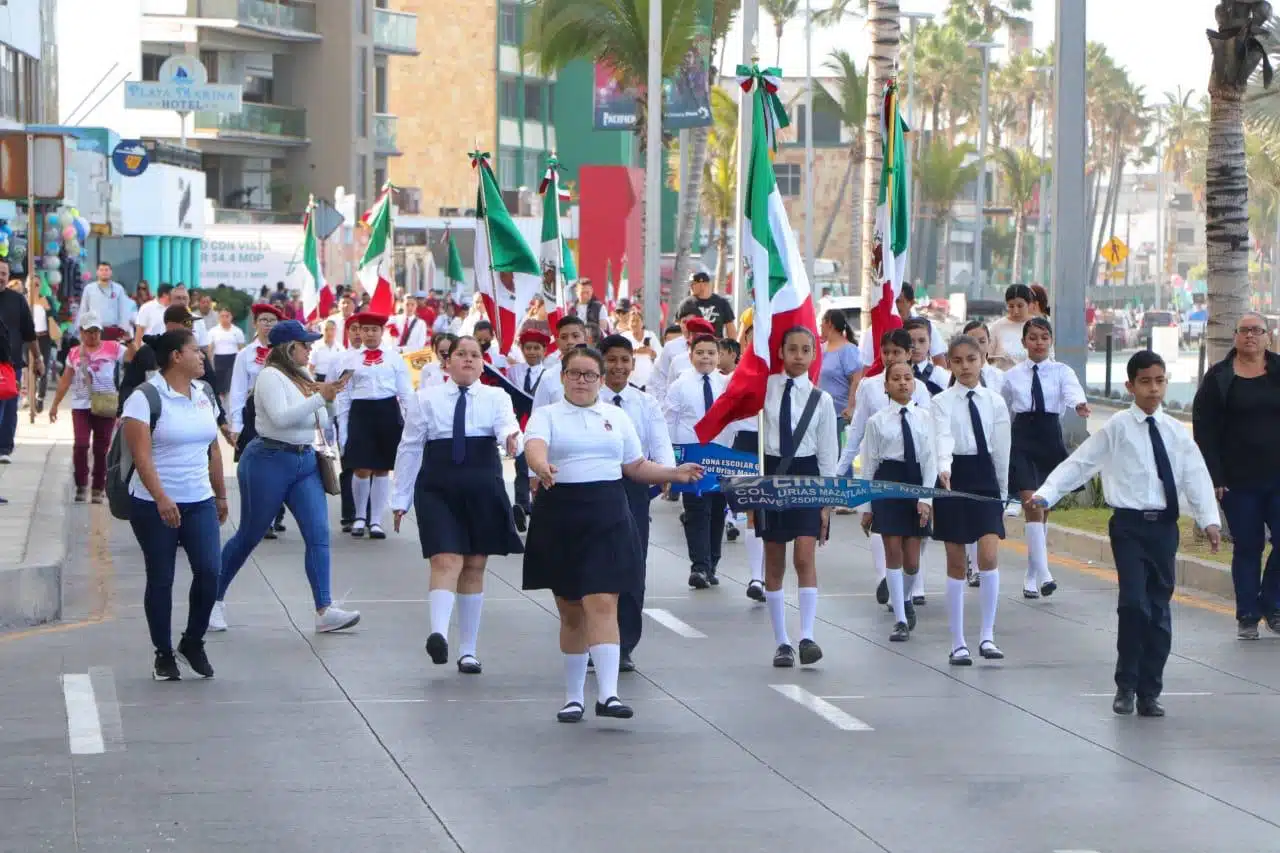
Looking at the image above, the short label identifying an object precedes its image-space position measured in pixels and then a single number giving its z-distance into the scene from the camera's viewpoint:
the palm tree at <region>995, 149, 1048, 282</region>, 115.56
